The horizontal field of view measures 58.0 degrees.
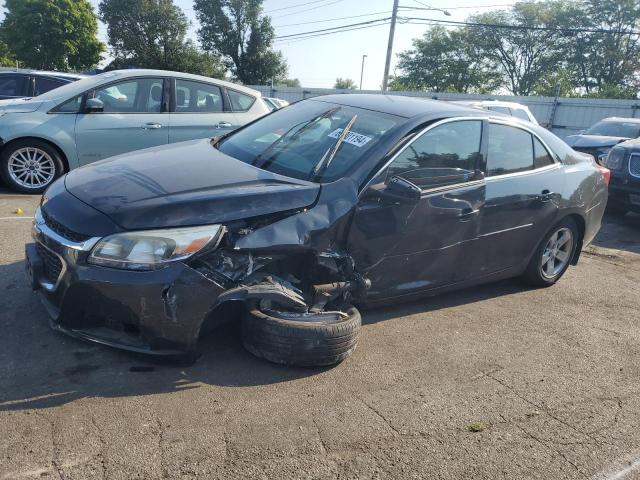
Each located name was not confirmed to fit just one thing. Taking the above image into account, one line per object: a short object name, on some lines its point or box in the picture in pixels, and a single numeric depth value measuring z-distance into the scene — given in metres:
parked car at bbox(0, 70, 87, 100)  9.52
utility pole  29.48
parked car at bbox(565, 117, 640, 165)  11.02
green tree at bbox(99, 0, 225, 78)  45.88
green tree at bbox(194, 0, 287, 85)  48.00
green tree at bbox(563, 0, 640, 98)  43.12
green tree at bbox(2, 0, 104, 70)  37.00
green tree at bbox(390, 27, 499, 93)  50.62
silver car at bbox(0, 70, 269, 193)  7.11
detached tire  3.31
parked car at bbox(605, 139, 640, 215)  8.13
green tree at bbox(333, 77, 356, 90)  70.64
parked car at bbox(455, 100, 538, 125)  12.45
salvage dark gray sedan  3.06
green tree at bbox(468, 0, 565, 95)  46.78
